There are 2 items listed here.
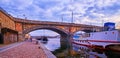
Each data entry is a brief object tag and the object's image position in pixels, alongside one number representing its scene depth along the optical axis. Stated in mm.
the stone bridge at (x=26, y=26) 13493
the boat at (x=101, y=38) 9740
